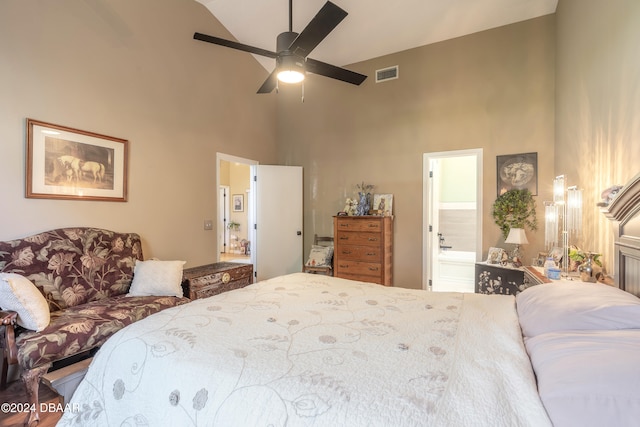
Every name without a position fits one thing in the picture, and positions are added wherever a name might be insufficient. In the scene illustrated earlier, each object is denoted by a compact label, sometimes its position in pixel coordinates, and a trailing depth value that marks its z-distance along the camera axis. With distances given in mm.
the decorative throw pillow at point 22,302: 1947
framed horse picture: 2527
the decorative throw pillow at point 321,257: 4676
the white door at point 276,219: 4883
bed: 798
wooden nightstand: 3324
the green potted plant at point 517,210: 3699
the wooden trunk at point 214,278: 3252
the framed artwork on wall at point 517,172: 3717
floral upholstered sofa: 1905
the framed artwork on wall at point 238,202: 8914
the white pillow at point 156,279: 2857
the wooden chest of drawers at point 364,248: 4219
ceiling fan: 2189
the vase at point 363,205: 4504
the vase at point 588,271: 2143
